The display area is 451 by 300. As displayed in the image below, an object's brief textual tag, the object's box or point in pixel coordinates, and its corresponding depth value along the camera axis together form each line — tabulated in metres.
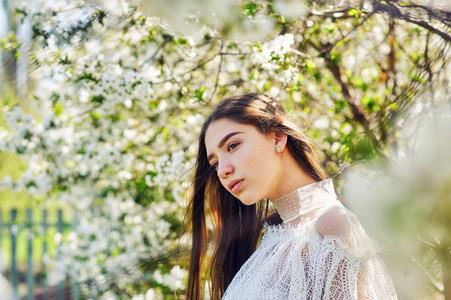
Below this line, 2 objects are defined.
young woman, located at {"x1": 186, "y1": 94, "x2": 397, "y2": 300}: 1.35
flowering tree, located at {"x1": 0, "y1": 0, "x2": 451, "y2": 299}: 2.64
